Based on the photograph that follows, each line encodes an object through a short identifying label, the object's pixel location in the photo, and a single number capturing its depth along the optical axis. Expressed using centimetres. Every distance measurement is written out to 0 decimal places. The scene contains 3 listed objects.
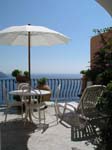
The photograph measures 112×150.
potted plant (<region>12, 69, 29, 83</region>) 444
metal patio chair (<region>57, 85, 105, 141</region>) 221
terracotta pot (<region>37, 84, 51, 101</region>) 455
